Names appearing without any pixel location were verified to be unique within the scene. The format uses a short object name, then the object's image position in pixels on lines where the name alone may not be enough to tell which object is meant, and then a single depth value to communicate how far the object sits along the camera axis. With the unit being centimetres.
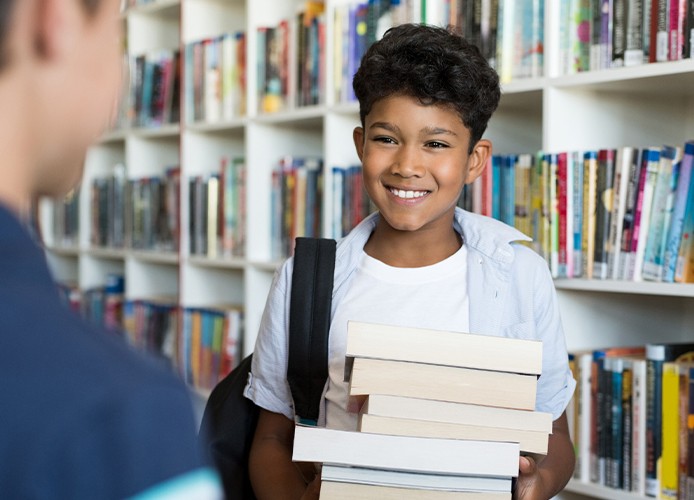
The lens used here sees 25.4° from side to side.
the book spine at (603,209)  218
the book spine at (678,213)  208
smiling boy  183
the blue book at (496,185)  233
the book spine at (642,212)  212
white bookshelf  226
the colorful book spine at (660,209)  211
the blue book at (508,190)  231
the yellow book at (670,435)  212
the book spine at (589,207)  220
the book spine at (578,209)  221
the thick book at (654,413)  214
